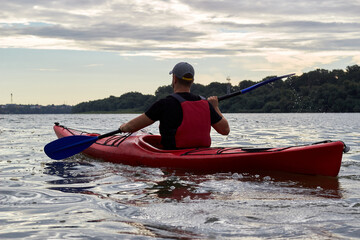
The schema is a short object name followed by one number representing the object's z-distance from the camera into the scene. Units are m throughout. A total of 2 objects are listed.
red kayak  4.81
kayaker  5.45
